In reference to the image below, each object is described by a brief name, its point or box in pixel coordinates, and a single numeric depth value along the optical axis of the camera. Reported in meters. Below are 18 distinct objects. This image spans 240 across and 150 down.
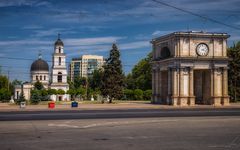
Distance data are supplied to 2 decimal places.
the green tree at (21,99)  68.23
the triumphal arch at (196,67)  58.28
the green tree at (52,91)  105.62
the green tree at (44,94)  100.34
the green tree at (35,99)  72.62
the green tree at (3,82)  129.74
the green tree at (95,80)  138.50
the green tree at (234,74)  78.50
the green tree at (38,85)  110.04
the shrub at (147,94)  93.24
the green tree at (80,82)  160.88
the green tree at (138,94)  95.94
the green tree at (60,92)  111.06
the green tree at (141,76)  104.69
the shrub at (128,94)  99.38
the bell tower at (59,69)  119.31
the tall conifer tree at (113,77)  76.00
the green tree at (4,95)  98.07
